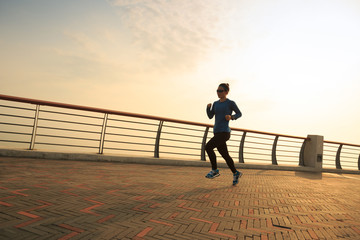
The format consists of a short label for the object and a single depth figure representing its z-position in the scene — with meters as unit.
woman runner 5.12
